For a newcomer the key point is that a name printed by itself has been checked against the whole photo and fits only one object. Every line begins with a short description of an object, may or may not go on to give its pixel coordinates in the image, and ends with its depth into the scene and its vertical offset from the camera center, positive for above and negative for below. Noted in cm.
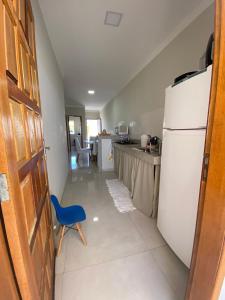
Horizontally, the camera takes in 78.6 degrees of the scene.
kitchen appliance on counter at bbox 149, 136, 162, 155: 232 -24
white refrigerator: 108 -24
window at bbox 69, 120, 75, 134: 914 +19
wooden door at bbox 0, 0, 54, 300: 45 -12
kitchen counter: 196 -80
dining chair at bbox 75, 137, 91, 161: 632 -93
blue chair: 148 -96
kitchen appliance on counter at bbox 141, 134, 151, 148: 258 -19
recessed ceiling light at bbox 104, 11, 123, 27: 175 +147
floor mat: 235 -130
